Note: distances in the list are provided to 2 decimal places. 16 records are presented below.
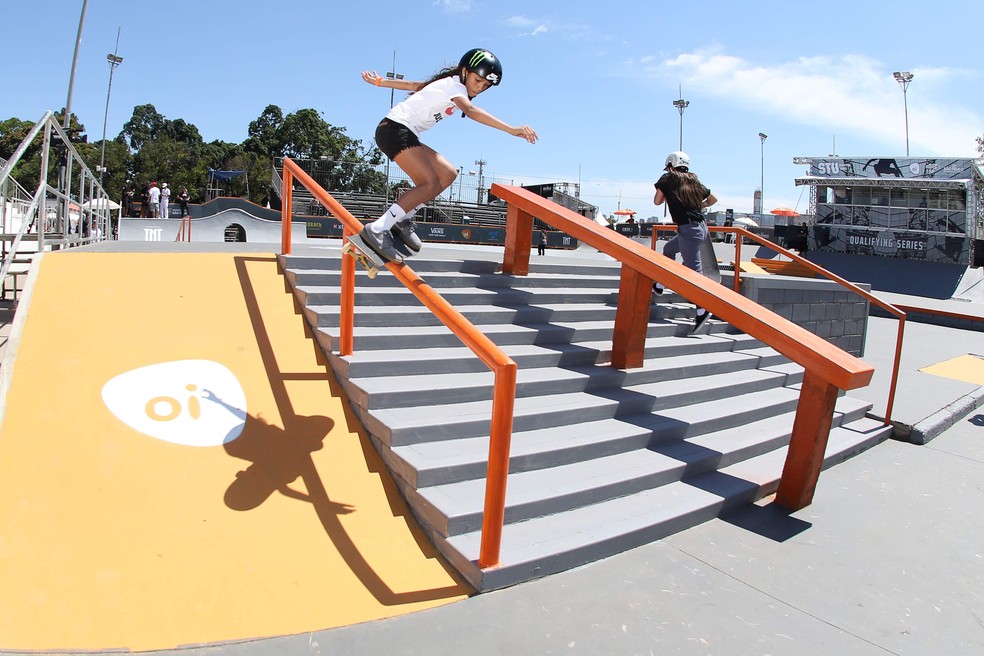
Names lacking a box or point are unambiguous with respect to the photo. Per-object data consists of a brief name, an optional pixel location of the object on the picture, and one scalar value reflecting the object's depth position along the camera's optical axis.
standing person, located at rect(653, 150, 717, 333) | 6.26
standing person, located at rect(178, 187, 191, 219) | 23.31
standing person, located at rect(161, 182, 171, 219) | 24.65
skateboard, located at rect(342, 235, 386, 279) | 4.14
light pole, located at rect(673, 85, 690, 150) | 49.66
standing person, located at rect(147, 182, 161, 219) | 23.89
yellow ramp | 2.56
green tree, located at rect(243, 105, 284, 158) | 69.81
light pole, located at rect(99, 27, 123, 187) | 34.31
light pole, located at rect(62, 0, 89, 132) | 19.48
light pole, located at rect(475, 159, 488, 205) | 31.32
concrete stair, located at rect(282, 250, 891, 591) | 3.29
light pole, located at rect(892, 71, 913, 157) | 42.00
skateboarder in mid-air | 4.04
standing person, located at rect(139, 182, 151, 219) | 26.48
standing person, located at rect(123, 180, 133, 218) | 26.59
